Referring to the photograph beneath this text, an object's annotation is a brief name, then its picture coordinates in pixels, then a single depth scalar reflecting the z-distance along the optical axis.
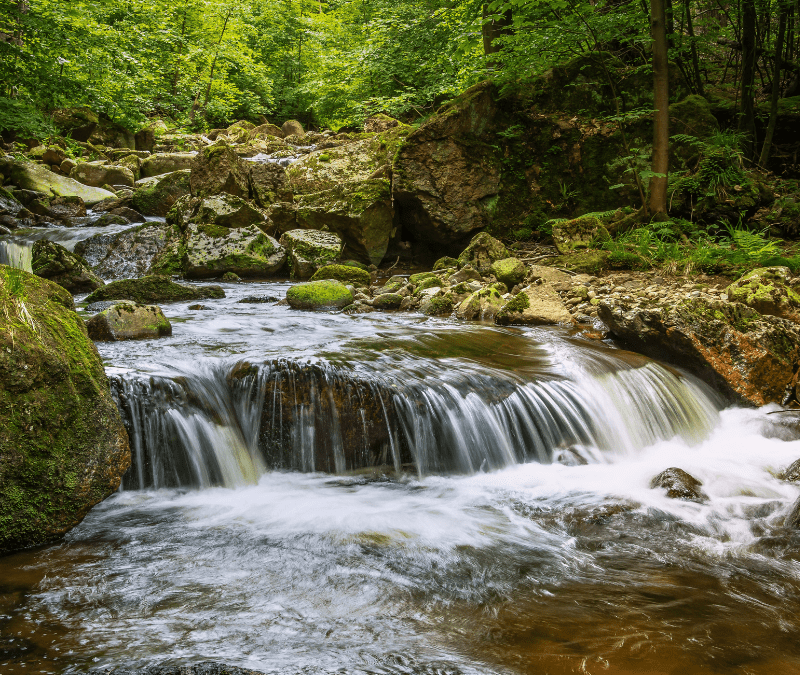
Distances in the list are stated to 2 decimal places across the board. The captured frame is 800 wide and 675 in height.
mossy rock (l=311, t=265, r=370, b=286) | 10.20
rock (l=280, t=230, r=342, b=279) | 11.55
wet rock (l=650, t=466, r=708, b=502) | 4.00
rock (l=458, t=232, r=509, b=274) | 9.80
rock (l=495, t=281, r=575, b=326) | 7.52
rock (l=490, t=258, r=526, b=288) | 8.62
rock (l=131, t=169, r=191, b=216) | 14.51
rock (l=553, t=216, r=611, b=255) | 9.27
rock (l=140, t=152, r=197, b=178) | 18.20
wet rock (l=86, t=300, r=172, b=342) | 5.98
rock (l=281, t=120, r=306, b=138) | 25.52
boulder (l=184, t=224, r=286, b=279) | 11.09
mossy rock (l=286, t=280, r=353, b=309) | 8.72
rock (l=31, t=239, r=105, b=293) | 8.87
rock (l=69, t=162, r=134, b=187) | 16.95
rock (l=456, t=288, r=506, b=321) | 7.92
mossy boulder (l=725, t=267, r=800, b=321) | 5.84
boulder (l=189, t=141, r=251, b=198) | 12.62
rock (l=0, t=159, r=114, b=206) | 14.70
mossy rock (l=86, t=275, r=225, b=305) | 8.26
